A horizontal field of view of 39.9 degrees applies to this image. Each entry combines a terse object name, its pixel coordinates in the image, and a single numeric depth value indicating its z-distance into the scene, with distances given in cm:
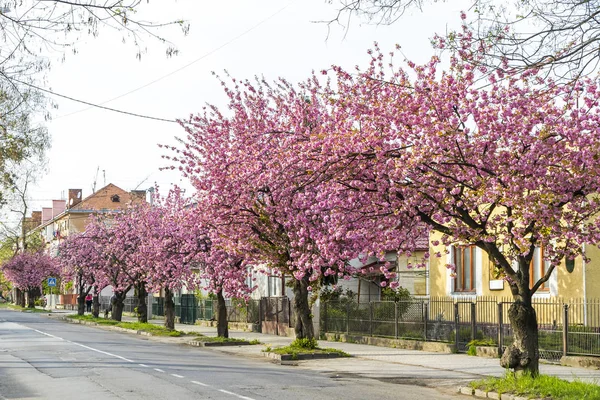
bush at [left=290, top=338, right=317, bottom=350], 2425
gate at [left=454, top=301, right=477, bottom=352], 2417
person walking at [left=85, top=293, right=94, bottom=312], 6834
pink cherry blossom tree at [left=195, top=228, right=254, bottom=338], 2766
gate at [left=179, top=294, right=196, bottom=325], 4891
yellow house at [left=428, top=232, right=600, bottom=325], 2280
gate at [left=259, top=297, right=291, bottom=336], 3609
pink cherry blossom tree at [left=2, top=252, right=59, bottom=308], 8225
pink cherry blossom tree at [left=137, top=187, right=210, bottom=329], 3075
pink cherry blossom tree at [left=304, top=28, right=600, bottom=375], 1400
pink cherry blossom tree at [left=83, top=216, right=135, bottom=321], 4456
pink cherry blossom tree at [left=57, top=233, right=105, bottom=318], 4947
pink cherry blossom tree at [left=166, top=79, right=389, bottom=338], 2020
